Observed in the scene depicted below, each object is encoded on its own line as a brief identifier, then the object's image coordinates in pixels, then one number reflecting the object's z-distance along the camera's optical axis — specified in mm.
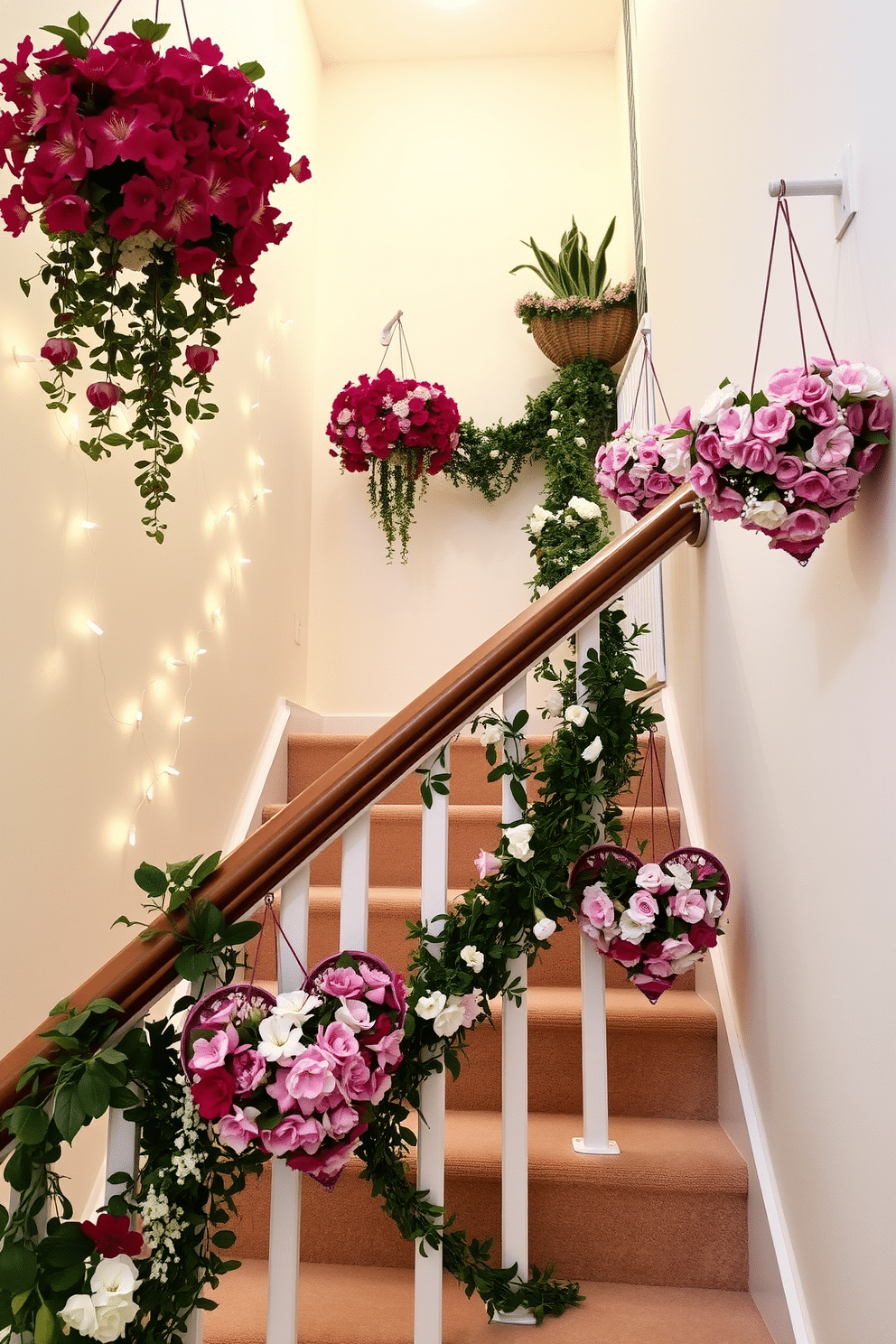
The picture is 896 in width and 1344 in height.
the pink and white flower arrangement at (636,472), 2170
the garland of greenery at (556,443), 3738
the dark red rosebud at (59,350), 1316
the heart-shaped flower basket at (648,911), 1702
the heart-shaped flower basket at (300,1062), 1263
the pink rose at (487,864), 1633
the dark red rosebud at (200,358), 1400
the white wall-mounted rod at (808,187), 1277
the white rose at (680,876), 1752
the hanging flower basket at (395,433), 3770
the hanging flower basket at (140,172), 1177
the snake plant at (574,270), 3941
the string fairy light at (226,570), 2138
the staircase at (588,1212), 1576
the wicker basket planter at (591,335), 3879
